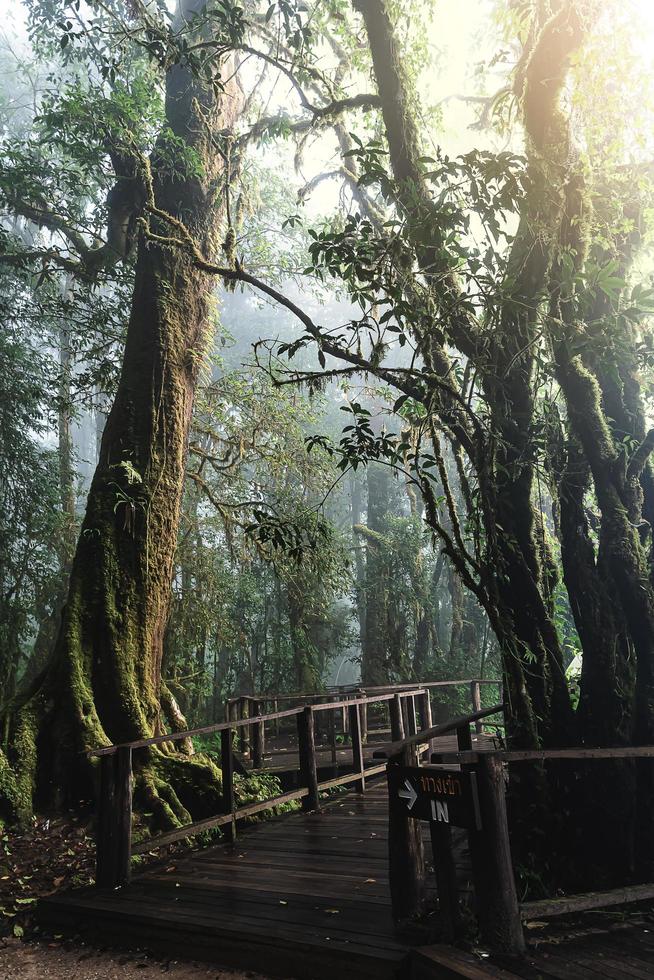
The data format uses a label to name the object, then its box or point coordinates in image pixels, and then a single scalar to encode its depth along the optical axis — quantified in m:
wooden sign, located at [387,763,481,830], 2.79
